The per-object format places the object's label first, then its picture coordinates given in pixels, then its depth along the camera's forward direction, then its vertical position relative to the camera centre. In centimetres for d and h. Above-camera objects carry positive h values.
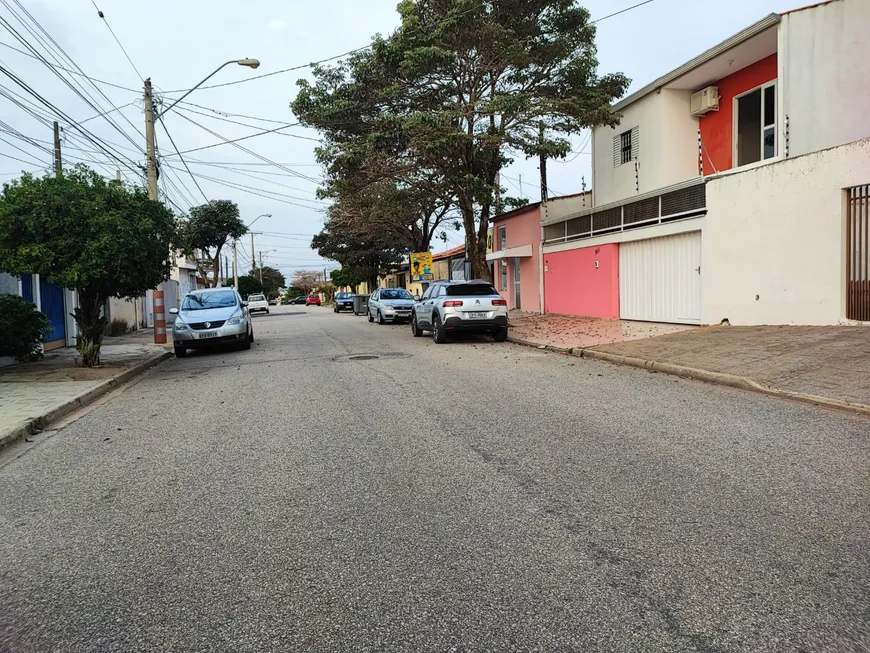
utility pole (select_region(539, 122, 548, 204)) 2560 +526
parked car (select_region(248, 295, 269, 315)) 4959 +16
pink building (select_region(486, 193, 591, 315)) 2342 +214
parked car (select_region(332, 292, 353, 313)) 4575 +16
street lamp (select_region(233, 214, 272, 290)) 5069 +342
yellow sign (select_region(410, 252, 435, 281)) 3036 +195
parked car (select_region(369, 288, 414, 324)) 2580 -7
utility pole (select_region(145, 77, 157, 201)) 1702 +465
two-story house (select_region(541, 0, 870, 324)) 1148 +252
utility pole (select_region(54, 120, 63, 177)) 2027 +537
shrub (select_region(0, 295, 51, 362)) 1152 -32
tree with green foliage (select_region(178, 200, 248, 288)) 4388 +591
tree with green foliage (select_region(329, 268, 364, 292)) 4875 +240
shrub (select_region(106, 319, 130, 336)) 2164 -68
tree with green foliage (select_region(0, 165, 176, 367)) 1015 +135
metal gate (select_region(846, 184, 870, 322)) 1080 +70
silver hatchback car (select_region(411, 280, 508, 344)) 1506 -20
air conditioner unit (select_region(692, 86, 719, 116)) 1670 +548
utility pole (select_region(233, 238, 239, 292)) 5031 +376
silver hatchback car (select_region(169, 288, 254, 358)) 1476 -42
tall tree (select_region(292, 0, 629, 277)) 1611 +644
